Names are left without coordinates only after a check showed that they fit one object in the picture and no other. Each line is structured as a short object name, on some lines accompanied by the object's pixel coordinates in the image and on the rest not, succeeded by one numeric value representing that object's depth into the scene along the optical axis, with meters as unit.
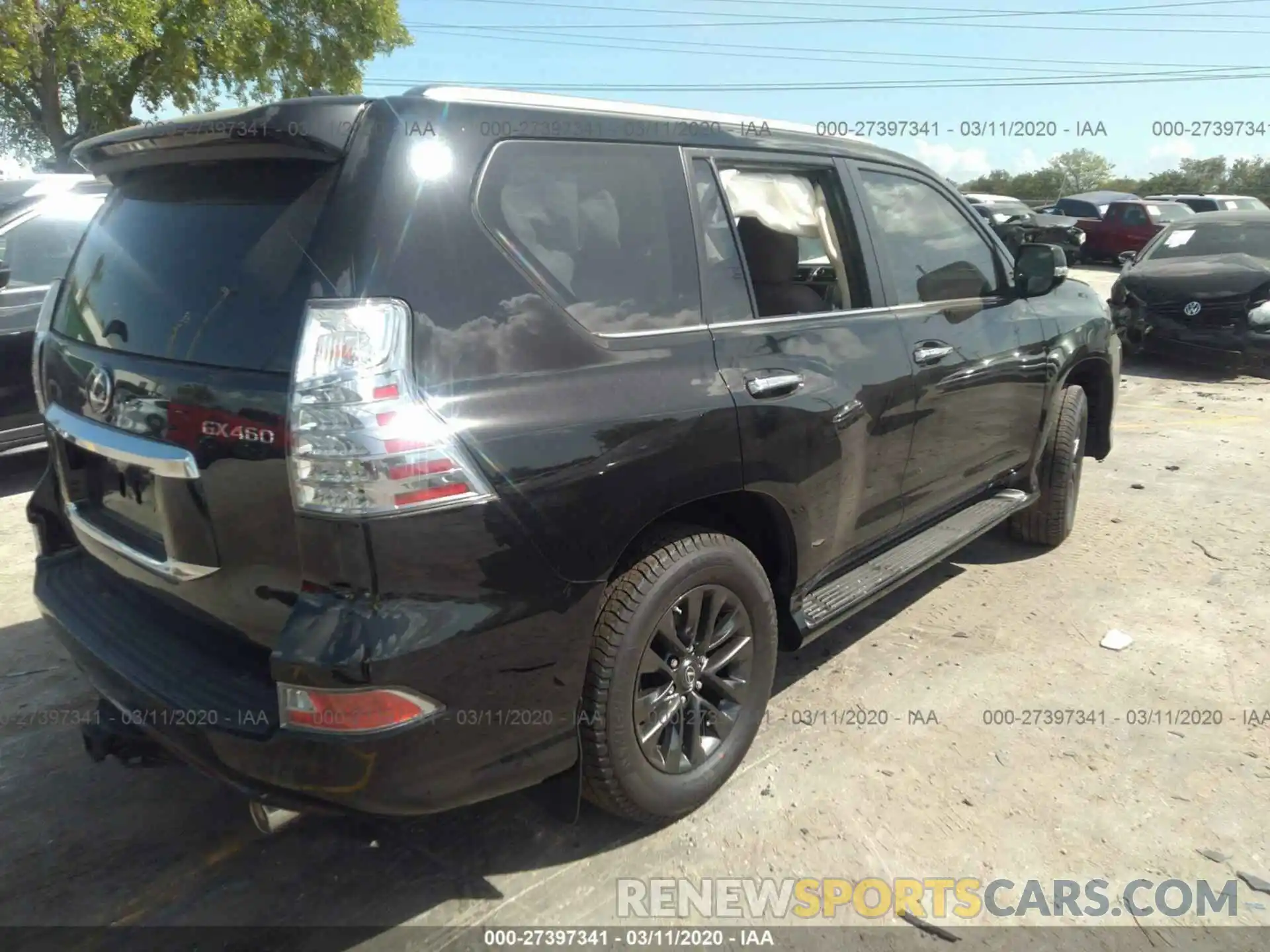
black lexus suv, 1.97
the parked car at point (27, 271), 5.70
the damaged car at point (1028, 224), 19.20
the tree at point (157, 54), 14.58
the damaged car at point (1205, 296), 9.41
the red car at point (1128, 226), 22.08
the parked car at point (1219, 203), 22.22
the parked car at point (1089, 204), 24.28
